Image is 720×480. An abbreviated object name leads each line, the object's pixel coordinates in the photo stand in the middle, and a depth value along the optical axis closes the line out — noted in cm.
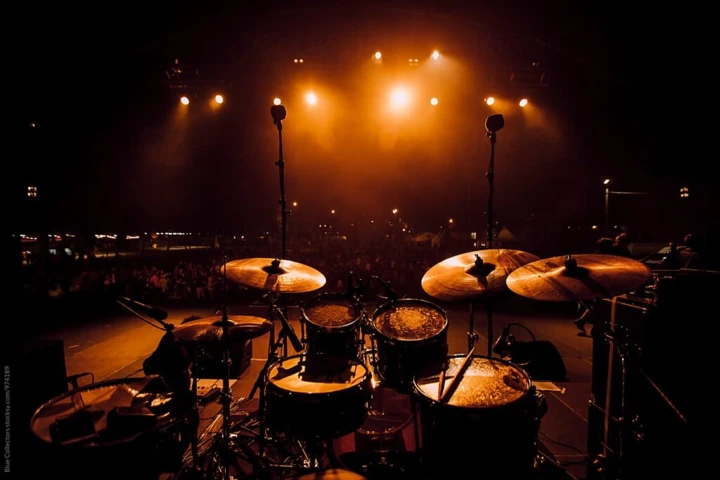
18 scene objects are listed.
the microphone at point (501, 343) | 274
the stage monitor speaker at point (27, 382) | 251
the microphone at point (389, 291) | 310
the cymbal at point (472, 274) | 268
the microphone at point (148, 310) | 221
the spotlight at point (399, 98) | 950
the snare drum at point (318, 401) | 223
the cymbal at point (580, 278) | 203
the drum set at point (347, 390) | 188
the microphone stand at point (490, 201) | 340
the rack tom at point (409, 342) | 267
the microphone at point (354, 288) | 343
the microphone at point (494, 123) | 339
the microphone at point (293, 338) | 257
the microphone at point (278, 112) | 363
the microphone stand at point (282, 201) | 370
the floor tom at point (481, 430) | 187
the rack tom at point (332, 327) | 293
